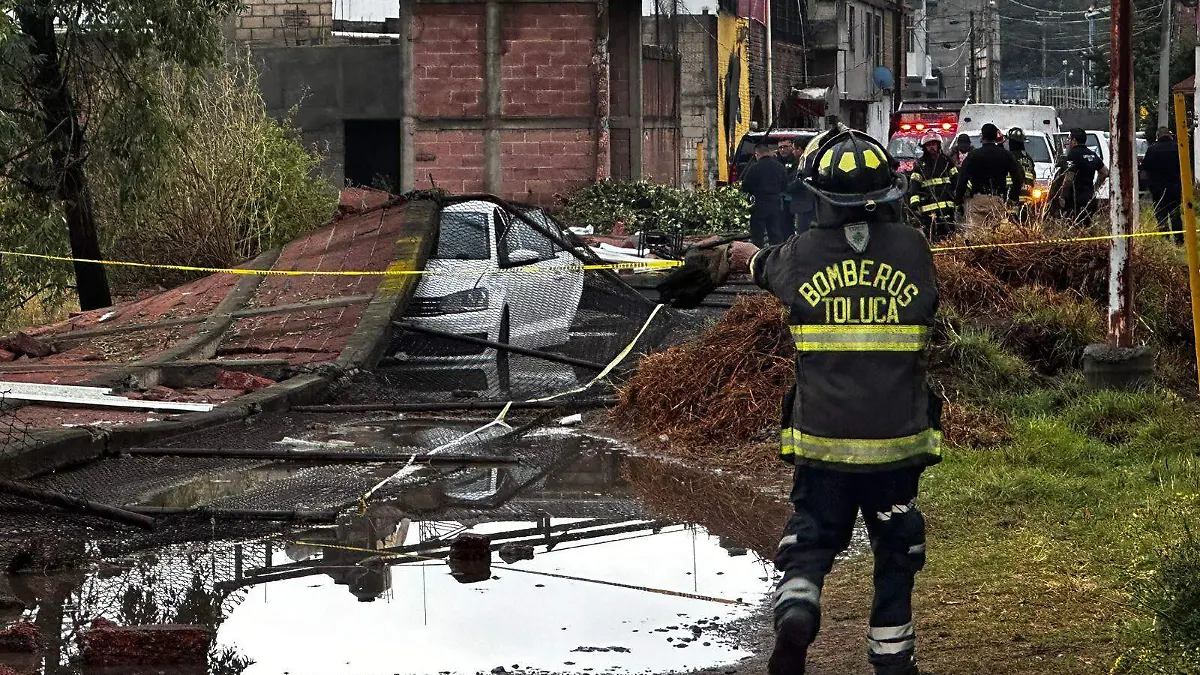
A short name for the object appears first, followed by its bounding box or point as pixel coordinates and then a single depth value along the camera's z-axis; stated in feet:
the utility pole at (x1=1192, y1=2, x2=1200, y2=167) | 87.04
